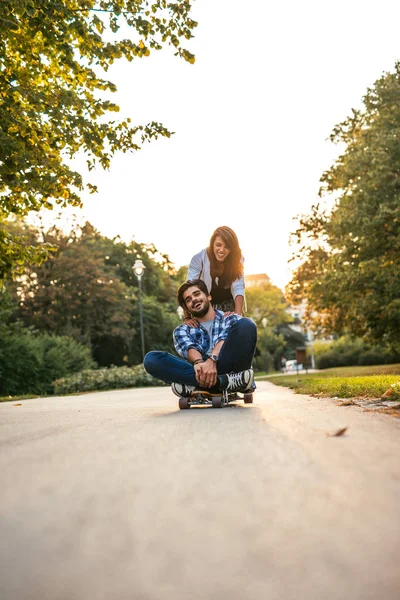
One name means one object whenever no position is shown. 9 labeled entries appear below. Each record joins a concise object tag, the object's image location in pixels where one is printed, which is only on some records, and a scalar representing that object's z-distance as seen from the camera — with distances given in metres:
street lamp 25.86
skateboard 5.79
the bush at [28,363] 20.00
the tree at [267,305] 68.31
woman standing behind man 6.57
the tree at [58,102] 9.03
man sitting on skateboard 5.84
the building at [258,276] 144.38
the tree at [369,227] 21.22
